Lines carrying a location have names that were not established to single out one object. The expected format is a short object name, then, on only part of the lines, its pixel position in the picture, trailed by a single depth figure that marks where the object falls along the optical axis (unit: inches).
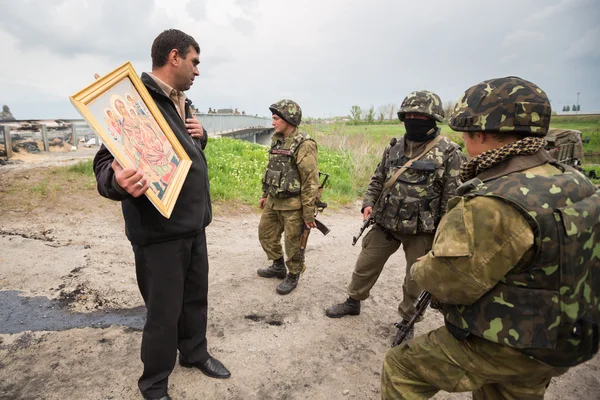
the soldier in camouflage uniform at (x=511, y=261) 51.9
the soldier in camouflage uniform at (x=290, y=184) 143.3
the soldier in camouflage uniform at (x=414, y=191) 111.6
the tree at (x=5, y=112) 666.3
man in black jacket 76.0
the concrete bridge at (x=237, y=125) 659.3
